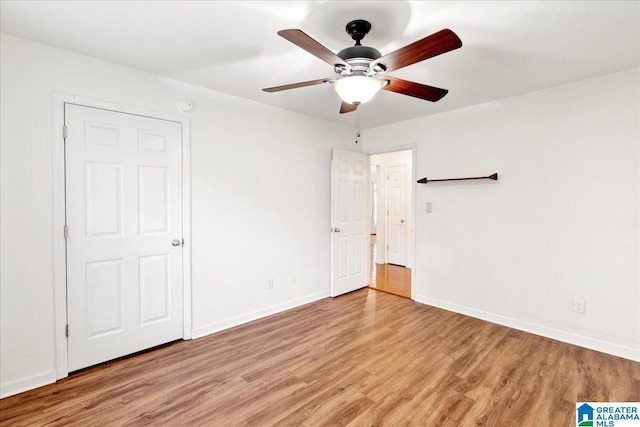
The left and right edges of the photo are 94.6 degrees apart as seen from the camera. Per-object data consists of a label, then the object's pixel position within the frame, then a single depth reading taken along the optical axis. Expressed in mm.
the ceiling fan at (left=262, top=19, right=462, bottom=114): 1438
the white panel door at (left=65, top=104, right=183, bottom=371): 2285
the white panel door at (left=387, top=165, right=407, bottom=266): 5980
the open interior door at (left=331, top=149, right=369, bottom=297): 4051
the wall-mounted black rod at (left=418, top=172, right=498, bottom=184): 3193
